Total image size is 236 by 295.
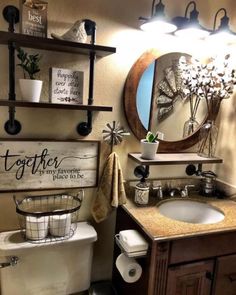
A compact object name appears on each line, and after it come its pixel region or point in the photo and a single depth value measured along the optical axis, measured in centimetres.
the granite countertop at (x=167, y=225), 121
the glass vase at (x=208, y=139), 173
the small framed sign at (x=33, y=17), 119
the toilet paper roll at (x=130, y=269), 126
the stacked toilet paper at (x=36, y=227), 129
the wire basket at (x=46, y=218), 130
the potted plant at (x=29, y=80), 122
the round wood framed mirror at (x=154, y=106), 154
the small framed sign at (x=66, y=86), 134
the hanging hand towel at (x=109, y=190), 149
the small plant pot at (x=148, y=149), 150
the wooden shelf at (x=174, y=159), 150
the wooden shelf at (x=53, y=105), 120
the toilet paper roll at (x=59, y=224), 133
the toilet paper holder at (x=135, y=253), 122
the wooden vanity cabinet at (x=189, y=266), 121
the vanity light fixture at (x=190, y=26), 145
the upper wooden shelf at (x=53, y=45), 115
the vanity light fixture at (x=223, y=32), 150
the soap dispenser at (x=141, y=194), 152
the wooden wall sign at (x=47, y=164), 137
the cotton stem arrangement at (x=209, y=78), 155
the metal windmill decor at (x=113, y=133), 151
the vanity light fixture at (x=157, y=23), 136
